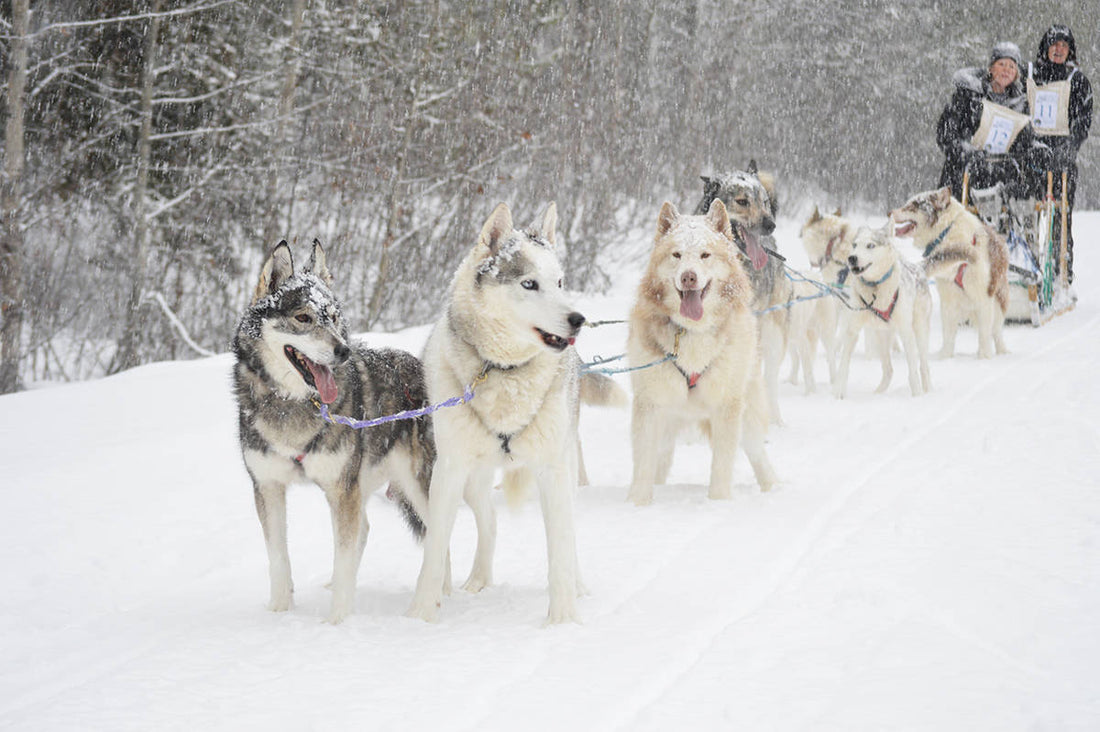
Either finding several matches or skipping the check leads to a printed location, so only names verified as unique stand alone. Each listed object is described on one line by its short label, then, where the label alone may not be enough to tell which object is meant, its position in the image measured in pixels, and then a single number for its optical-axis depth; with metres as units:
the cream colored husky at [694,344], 4.79
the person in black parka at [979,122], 11.11
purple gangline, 3.22
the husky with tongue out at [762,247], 6.09
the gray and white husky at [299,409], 3.15
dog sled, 11.35
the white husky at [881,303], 8.23
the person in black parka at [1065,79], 11.26
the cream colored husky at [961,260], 9.94
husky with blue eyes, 3.19
